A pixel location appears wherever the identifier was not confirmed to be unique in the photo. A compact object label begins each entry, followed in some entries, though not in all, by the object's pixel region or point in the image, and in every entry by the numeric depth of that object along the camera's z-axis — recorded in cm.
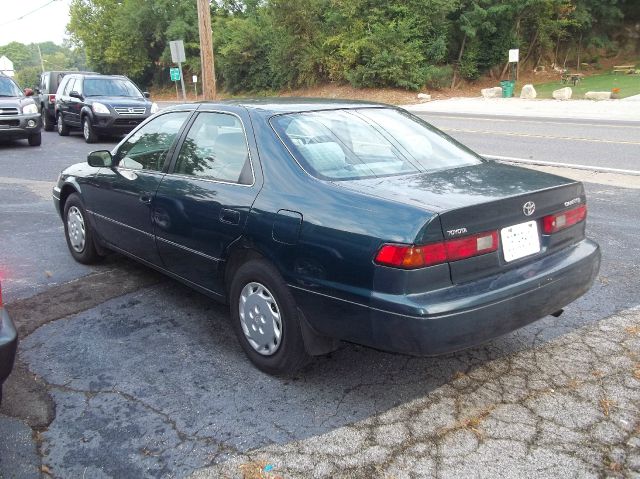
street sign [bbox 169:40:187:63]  2198
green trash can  3218
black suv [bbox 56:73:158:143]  1466
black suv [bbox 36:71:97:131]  1847
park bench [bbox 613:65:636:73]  3788
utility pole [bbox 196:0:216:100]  1634
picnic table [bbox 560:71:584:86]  3534
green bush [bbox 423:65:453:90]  3506
